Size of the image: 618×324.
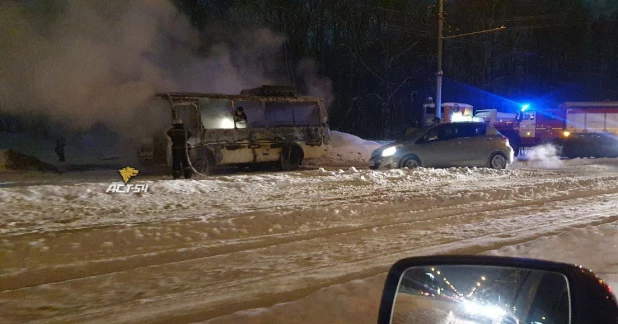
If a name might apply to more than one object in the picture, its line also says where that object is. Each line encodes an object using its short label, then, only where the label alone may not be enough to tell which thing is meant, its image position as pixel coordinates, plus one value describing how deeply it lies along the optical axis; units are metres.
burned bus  13.60
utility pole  20.14
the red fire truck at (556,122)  23.33
